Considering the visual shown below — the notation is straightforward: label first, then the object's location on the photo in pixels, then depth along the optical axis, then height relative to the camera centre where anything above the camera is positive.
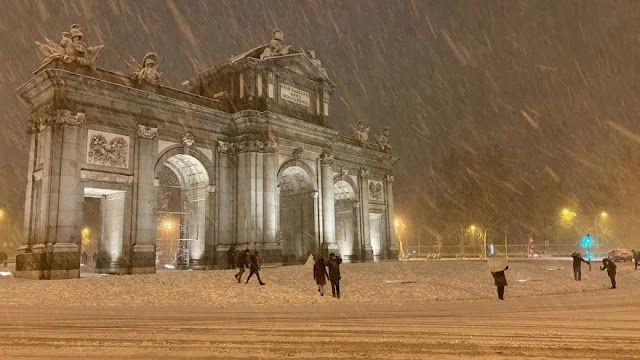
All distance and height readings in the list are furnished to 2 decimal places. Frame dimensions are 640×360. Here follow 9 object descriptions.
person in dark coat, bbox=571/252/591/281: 21.20 -1.09
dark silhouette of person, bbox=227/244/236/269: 27.76 -0.58
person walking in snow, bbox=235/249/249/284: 19.14 -0.61
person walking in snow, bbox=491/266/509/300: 14.68 -1.22
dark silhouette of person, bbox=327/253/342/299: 15.49 -0.93
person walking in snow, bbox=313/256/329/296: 15.67 -0.89
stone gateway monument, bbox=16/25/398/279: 23.31 +5.23
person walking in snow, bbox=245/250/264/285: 18.63 -0.65
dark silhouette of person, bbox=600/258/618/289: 18.81 -1.25
